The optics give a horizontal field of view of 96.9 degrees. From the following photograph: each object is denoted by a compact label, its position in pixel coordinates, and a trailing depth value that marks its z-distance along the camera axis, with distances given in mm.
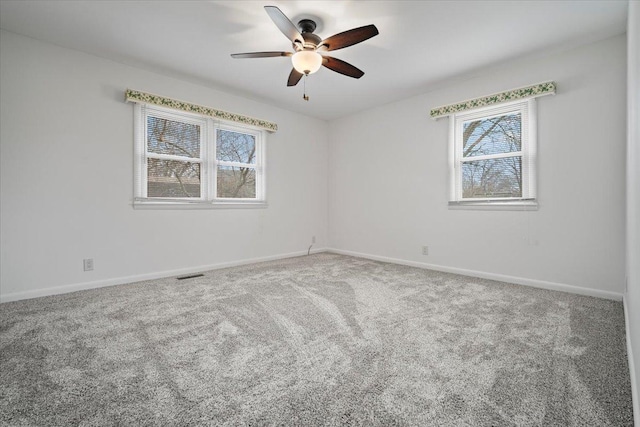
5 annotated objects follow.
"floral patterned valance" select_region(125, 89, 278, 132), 3275
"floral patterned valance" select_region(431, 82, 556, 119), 3002
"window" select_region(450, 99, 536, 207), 3206
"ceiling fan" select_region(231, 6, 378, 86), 2145
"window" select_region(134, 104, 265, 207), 3475
